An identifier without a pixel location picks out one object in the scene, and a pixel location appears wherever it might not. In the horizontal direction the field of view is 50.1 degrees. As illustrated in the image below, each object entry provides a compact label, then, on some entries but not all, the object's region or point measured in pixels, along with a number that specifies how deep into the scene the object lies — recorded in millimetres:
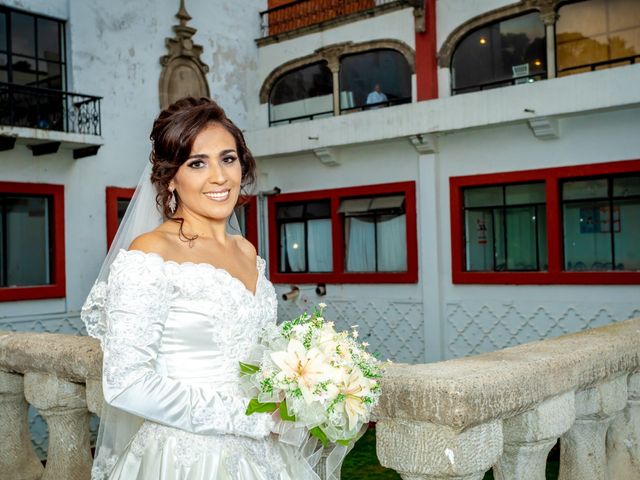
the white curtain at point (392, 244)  12430
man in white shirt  12727
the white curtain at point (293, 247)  13789
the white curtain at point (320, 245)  13422
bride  1771
